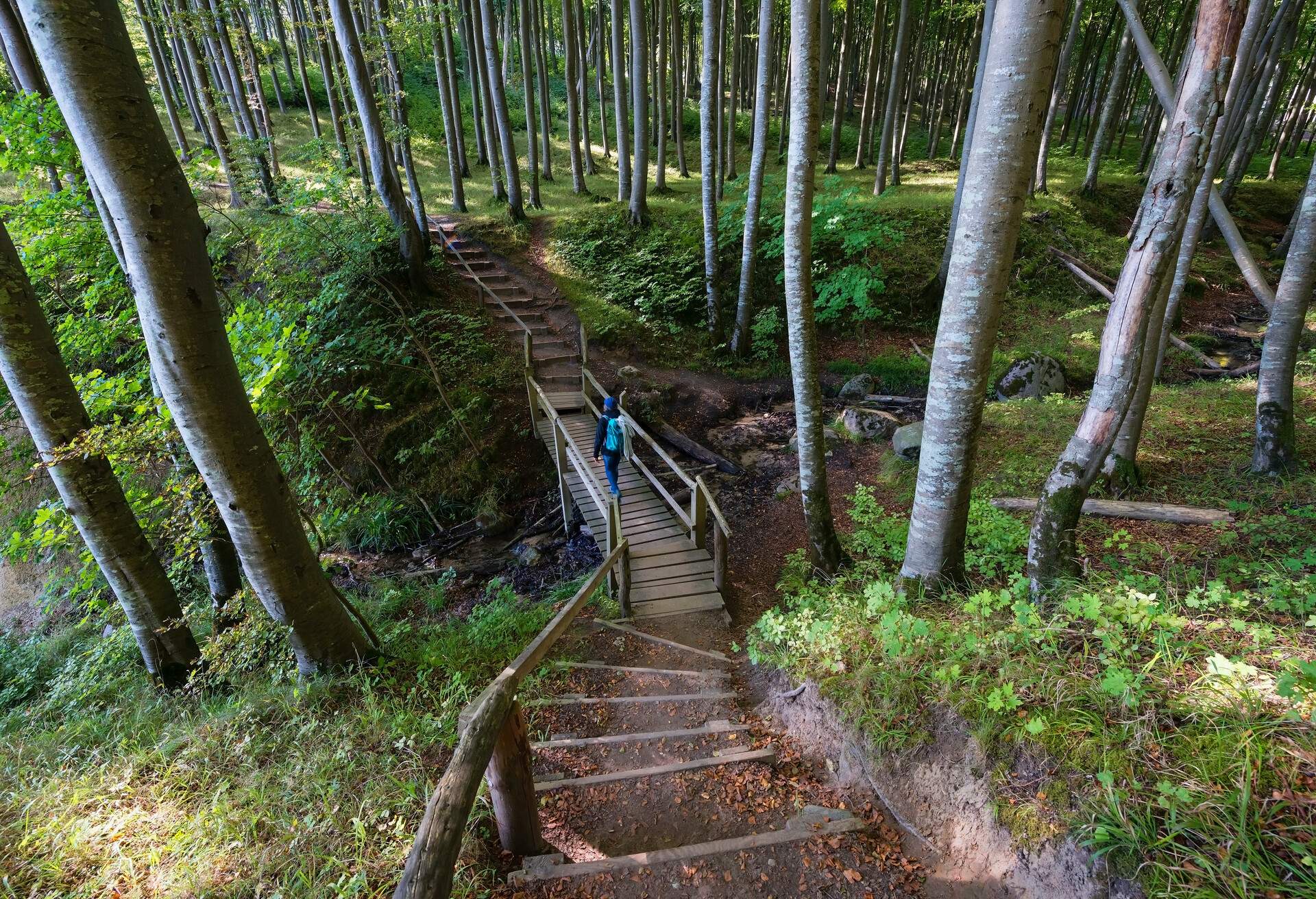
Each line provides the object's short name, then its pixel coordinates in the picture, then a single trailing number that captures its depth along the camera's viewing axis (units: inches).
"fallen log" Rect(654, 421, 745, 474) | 406.9
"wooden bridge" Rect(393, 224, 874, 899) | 106.8
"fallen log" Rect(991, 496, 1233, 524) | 216.5
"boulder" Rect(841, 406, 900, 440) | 403.9
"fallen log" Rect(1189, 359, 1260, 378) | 406.0
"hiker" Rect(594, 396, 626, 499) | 320.8
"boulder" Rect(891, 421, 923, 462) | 344.2
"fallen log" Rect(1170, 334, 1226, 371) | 439.5
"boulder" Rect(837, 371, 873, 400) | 469.7
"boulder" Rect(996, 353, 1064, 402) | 421.7
